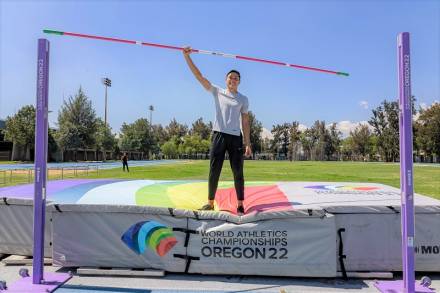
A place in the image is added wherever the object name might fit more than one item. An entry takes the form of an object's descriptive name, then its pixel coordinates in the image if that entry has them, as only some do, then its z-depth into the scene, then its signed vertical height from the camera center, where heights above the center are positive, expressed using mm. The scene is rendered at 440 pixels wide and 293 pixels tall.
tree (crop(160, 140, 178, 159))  98438 +2271
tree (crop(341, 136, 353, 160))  98562 +2771
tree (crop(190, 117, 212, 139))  114562 +8493
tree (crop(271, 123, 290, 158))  107625 +5640
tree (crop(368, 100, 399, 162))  81938 +6128
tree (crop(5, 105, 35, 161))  48656 +3636
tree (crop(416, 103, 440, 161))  68562 +4929
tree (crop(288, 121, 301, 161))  99262 +5179
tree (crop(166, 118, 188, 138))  117875 +8645
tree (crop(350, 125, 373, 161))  95000 +4125
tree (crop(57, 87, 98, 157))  54281 +4860
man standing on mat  4918 +365
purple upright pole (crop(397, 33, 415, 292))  3779 -52
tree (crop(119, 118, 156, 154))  80181 +4318
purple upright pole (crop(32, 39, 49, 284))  4148 -26
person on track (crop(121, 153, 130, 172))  30266 -79
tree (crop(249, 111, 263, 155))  102750 +6469
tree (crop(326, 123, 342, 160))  100750 +4068
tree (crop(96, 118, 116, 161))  59812 +3112
